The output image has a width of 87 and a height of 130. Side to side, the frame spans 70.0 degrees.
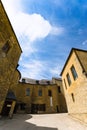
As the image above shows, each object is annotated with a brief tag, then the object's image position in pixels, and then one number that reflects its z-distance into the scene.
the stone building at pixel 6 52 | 5.36
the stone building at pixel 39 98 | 15.05
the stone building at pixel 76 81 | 6.40
